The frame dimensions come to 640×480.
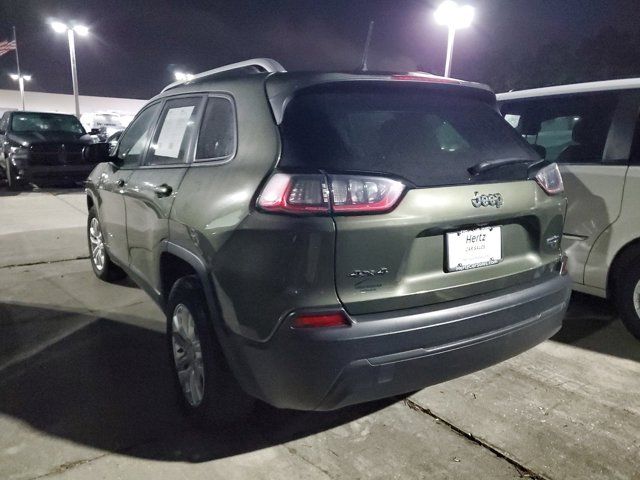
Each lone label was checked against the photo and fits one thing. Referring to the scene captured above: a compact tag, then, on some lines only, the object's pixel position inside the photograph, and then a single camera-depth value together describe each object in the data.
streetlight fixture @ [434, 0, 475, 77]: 13.91
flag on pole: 27.48
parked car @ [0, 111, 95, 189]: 10.87
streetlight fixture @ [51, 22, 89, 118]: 21.30
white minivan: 3.42
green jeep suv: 1.97
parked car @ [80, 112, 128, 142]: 28.71
